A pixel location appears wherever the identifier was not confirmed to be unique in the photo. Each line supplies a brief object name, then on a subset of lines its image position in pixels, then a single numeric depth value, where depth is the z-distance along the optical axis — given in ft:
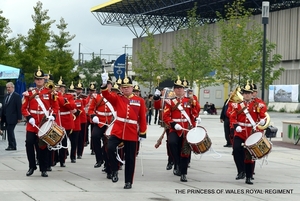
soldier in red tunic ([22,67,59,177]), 44.52
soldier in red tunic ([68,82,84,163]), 54.44
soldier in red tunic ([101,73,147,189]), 40.04
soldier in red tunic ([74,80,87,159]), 58.34
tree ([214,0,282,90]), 177.17
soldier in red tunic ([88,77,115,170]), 49.65
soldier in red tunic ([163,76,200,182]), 45.88
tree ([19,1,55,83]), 158.61
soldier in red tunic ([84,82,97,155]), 57.16
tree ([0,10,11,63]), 148.41
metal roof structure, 246.06
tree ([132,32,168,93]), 221.46
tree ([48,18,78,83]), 191.83
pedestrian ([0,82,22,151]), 66.03
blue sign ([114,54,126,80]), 80.53
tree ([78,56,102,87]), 242.58
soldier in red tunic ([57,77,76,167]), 51.35
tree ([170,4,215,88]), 191.11
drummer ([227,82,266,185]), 44.88
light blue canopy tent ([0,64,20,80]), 100.27
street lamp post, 94.79
